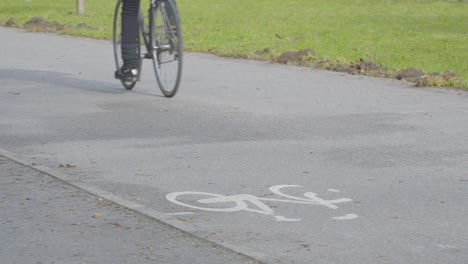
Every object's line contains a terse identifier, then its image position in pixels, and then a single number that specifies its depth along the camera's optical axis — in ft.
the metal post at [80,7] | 88.58
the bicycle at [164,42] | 34.41
